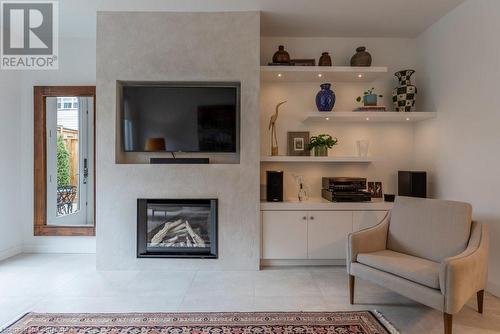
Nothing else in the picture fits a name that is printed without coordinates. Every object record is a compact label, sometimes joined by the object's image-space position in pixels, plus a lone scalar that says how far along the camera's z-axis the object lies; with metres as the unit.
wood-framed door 3.75
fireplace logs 3.21
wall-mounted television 3.21
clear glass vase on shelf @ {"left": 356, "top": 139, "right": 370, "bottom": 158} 3.49
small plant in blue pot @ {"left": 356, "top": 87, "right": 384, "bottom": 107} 3.49
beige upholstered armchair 1.91
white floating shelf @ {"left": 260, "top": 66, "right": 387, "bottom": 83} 3.29
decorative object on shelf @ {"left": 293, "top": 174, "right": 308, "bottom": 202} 3.46
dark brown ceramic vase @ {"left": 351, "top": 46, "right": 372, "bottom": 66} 3.41
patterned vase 3.44
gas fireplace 3.16
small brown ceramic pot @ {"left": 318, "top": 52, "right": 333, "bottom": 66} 3.43
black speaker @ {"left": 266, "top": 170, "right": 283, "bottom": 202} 3.34
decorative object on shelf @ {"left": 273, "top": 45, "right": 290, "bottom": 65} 3.39
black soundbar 3.18
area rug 2.04
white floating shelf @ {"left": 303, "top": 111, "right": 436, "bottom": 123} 3.34
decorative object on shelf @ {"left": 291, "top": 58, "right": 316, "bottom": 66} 3.41
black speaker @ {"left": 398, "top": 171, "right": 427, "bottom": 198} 3.25
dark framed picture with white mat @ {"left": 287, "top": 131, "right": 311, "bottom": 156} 3.66
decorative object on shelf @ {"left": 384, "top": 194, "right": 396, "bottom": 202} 3.42
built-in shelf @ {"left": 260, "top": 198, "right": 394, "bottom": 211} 3.23
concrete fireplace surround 3.16
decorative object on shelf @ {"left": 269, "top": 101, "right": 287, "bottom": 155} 3.52
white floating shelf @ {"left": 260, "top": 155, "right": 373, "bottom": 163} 3.31
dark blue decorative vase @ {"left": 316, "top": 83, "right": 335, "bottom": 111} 3.44
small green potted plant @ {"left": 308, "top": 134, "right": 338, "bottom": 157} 3.45
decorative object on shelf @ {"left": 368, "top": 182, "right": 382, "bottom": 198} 3.68
